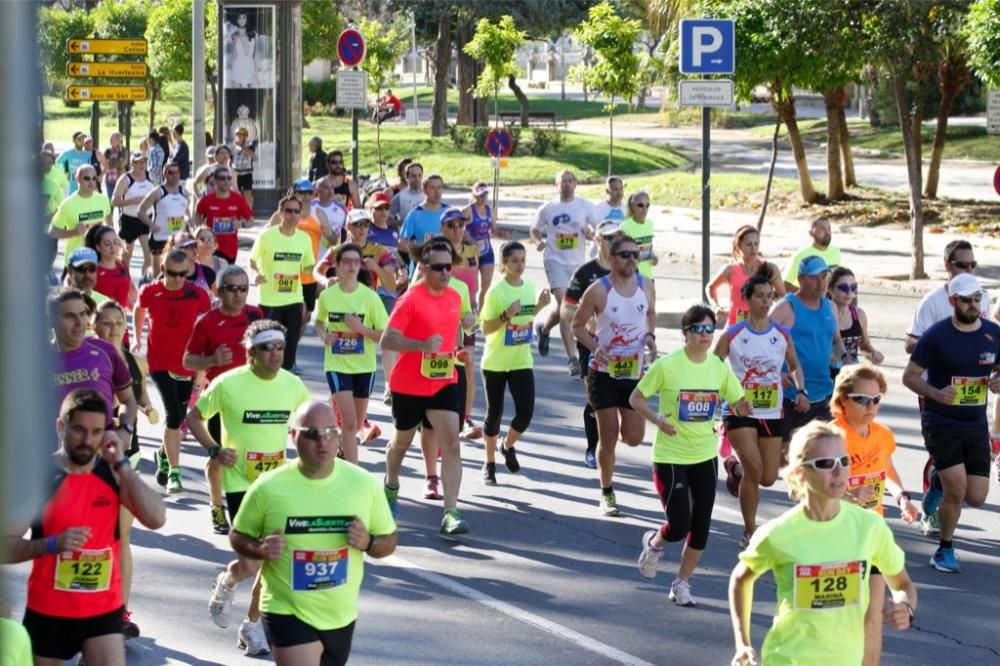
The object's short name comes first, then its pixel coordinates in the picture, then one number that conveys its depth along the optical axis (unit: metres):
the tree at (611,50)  33.91
